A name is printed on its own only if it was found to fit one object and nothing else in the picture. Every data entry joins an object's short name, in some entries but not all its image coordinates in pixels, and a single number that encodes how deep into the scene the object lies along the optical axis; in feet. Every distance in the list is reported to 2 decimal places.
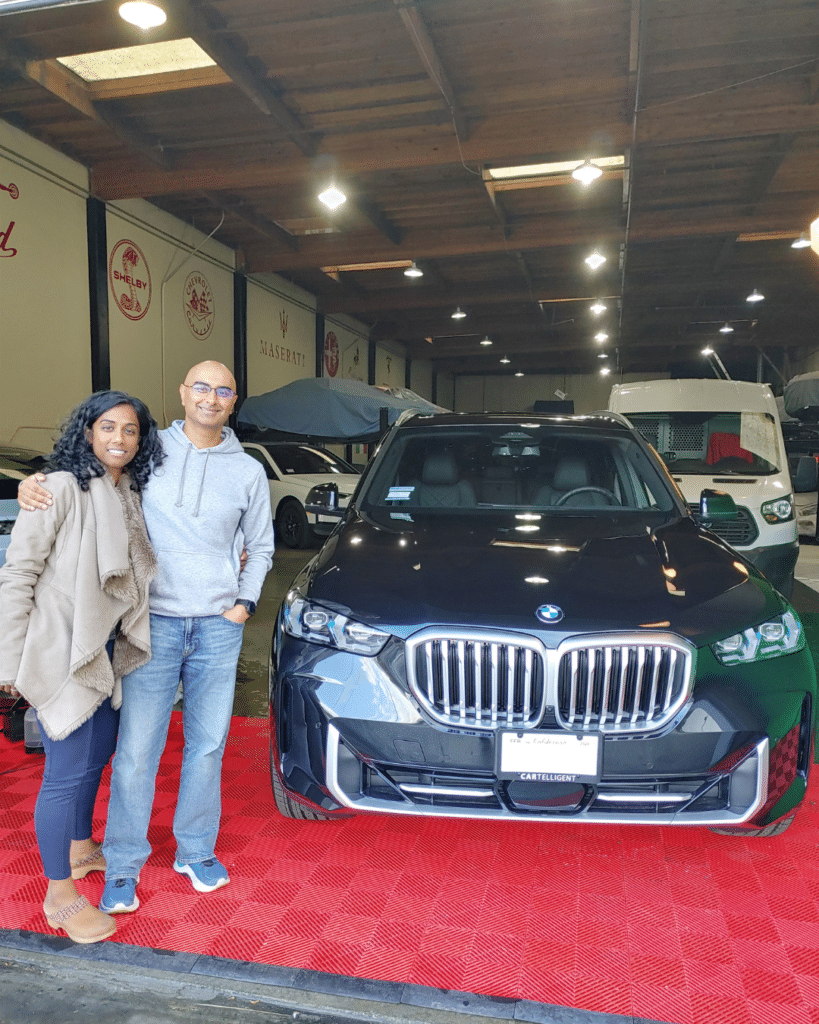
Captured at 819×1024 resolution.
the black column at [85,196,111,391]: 30.01
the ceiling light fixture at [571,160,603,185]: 27.27
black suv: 7.00
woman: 6.59
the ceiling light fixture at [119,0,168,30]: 18.10
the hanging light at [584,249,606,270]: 41.37
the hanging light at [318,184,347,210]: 29.78
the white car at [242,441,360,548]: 33.65
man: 7.39
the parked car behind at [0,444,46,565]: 14.08
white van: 19.40
